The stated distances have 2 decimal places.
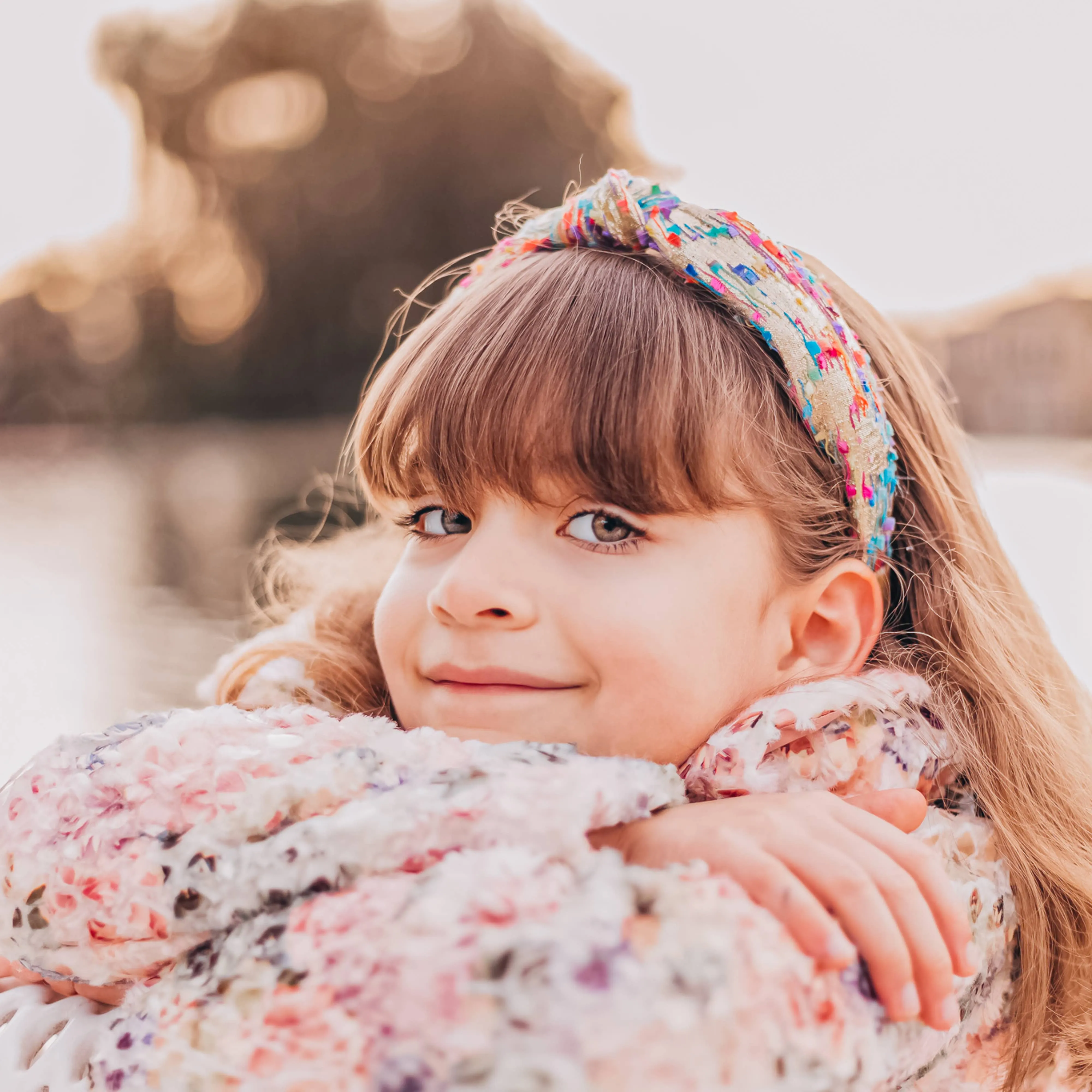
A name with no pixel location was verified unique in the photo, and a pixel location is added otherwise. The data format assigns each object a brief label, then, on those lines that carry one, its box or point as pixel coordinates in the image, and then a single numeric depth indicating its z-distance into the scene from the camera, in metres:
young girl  0.43
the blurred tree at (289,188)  4.79
